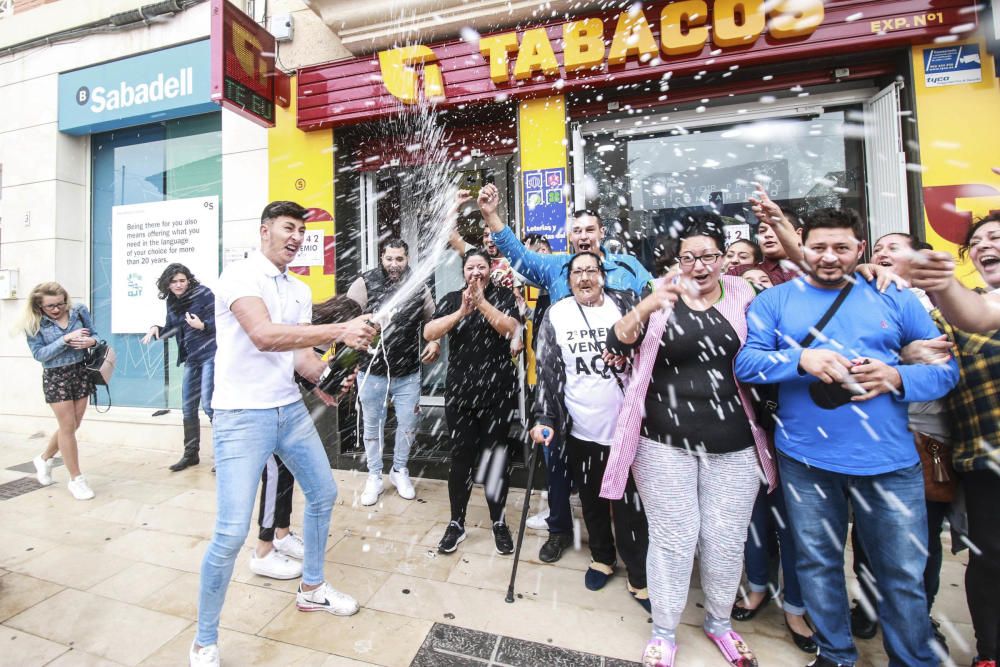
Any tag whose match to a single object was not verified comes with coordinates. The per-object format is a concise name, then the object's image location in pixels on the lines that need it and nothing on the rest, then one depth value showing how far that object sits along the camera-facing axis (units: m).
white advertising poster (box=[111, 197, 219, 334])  6.92
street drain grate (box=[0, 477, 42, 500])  4.82
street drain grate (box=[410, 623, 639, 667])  2.37
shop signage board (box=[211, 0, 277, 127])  4.97
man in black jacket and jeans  4.35
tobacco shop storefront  4.32
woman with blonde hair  4.56
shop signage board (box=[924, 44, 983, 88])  4.18
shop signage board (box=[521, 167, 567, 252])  5.14
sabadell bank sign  6.55
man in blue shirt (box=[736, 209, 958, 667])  2.00
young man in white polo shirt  2.29
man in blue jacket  3.10
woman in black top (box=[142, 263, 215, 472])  5.43
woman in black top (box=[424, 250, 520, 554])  3.47
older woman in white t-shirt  2.82
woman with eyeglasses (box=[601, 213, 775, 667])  2.29
